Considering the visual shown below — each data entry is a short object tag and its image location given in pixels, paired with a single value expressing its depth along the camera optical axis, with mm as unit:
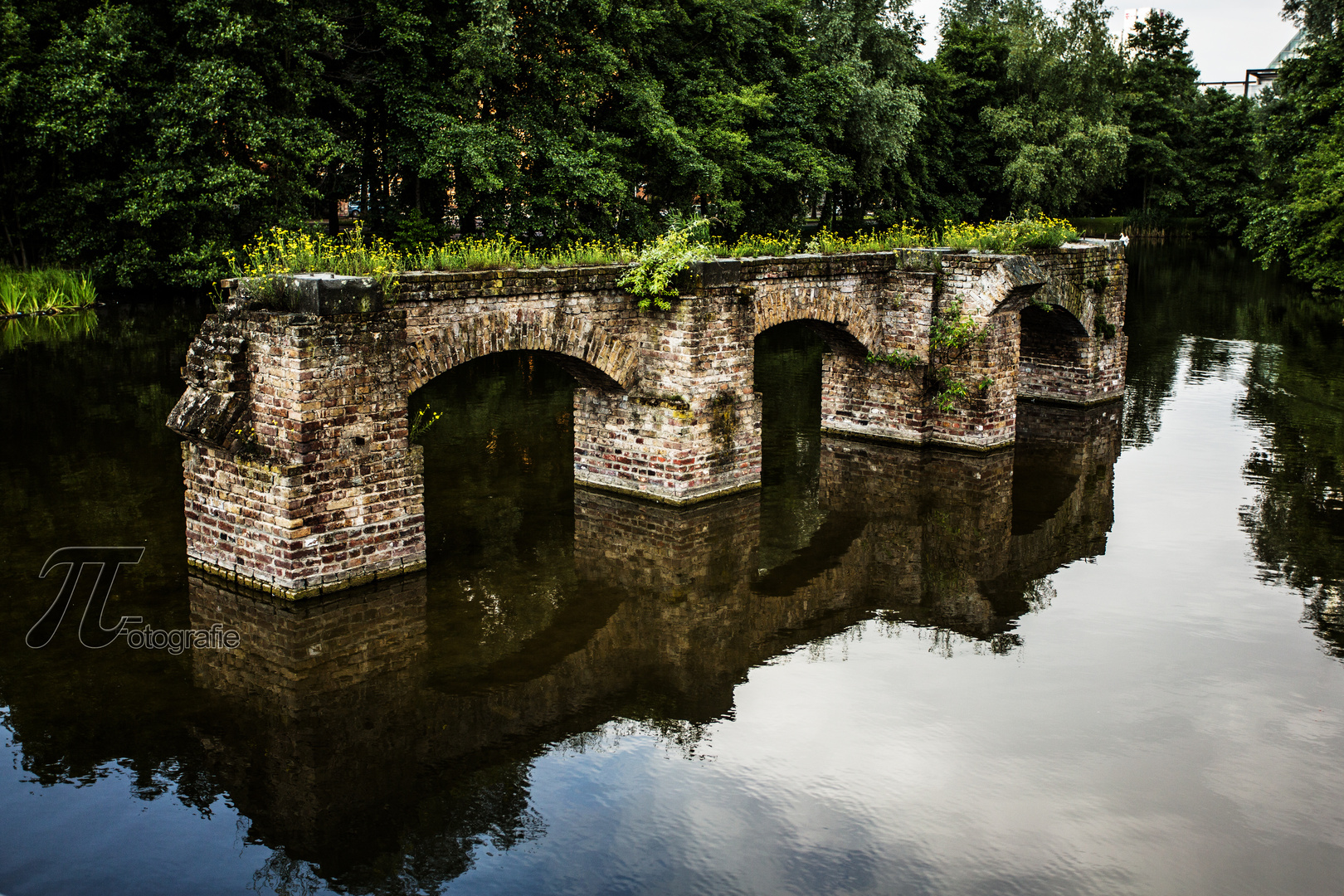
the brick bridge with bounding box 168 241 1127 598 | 9422
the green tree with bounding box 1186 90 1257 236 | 56031
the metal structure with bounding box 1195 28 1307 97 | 66650
